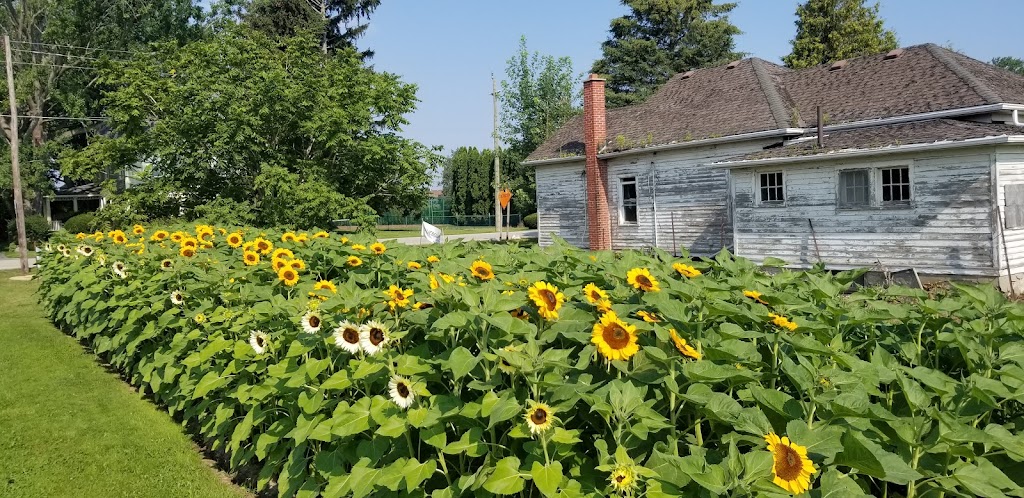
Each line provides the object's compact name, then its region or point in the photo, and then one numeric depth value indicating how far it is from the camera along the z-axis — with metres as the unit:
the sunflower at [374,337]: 2.52
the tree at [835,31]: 36.00
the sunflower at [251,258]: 4.25
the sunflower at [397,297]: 2.63
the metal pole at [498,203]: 38.87
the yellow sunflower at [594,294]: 2.39
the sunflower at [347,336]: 2.61
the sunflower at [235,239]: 5.22
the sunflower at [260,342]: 3.23
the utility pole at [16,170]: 20.51
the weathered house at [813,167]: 12.73
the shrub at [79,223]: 29.09
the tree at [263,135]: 16.41
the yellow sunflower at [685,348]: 2.00
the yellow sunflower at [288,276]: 3.67
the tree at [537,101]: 42.75
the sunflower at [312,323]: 2.83
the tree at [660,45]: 43.34
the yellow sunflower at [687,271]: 2.86
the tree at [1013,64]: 83.21
